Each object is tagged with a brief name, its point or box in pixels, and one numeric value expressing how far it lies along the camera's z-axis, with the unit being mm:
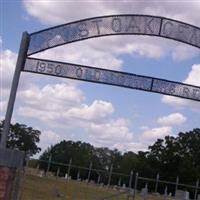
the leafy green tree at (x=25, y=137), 111962
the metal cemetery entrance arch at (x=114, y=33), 11531
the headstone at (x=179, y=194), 35700
